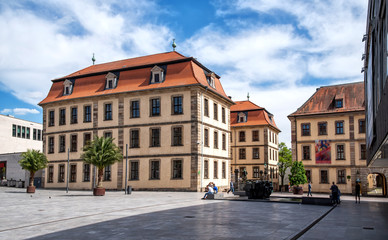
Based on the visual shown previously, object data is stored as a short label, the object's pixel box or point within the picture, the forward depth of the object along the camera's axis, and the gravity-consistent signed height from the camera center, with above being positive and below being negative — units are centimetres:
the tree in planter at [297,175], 4311 -180
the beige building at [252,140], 6341 +303
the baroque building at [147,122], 3972 +392
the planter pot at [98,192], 3141 -257
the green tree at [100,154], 3225 +41
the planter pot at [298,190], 4144 -327
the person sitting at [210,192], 2750 -229
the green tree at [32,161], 3734 -16
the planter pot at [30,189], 3631 -268
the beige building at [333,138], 4597 +236
